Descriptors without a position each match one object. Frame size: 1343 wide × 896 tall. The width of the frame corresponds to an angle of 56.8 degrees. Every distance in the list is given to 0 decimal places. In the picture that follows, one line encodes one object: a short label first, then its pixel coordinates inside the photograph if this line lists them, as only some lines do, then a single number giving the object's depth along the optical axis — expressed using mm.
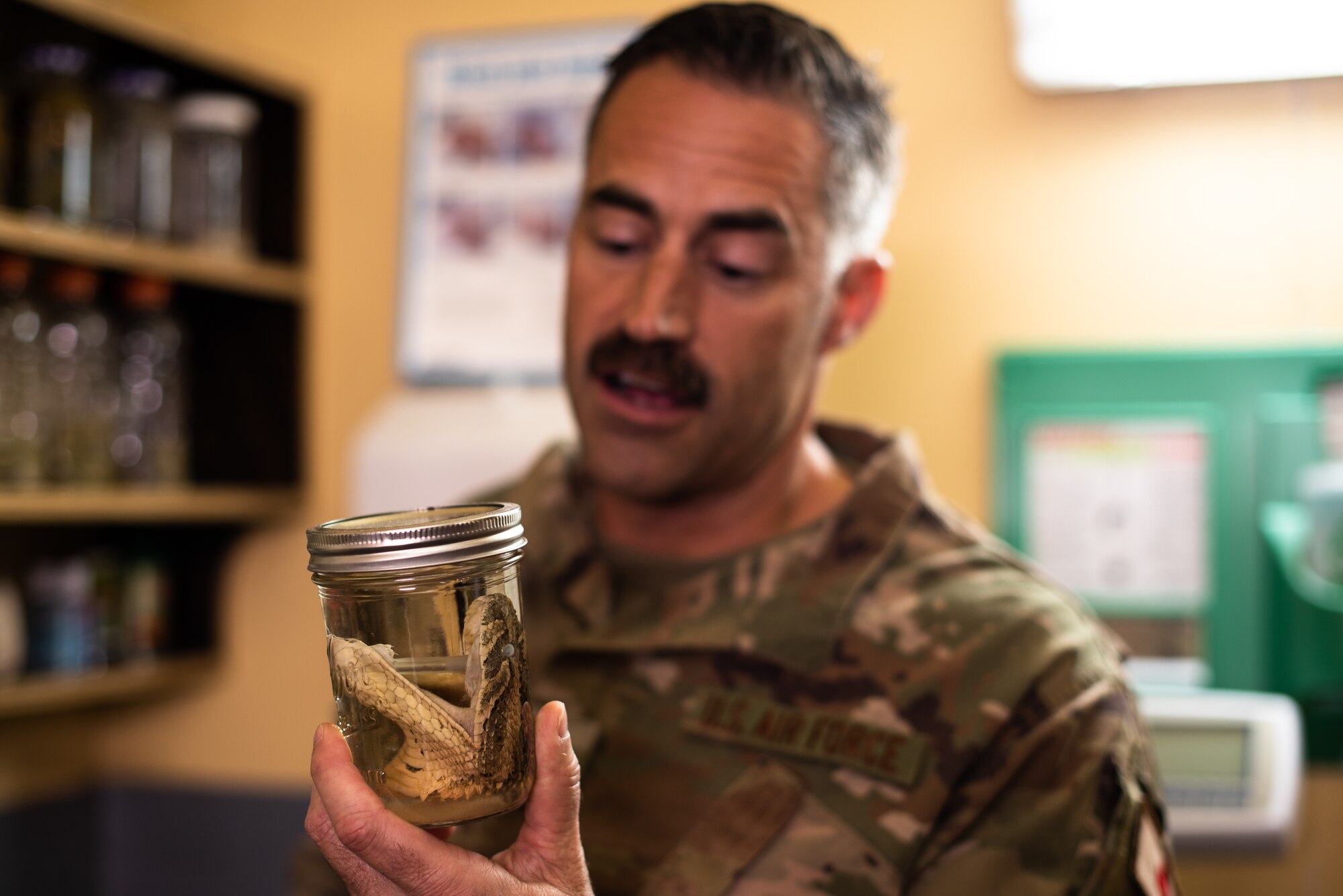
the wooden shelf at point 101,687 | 1619
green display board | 1479
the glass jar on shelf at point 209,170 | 1804
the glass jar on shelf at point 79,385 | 1639
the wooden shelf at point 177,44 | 1586
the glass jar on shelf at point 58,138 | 1602
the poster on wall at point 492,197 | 1818
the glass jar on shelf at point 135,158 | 1707
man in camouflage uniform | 946
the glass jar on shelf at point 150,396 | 1755
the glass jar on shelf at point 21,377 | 1552
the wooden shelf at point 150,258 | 1526
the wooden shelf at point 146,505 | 1550
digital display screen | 1355
